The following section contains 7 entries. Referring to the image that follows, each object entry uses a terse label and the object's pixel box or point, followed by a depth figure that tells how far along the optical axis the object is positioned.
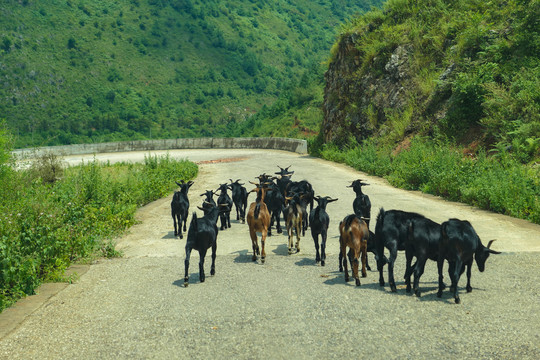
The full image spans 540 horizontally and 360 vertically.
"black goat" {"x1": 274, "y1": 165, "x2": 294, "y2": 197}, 13.96
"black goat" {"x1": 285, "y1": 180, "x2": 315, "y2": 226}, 11.46
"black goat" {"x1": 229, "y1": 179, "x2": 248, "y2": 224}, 14.02
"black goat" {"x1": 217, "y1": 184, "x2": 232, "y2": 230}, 12.71
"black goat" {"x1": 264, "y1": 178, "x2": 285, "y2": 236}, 12.26
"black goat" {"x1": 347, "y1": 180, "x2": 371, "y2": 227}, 11.47
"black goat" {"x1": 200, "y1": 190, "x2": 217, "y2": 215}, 11.66
